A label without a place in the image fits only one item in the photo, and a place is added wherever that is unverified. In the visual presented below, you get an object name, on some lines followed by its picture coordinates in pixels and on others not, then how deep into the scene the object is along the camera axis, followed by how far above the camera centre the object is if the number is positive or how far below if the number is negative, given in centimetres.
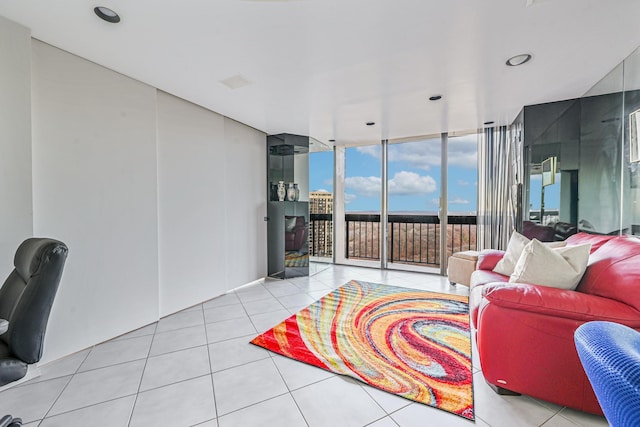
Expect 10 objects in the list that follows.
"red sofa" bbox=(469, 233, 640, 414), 138 -64
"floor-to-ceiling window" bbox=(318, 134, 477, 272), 433 +8
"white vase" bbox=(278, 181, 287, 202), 435 +26
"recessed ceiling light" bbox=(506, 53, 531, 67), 206 +117
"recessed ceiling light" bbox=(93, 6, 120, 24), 159 +119
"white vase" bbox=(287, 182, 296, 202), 438 +24
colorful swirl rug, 169 -112
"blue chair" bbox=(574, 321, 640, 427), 46 -33
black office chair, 113 -45
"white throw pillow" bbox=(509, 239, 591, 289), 163 -37
